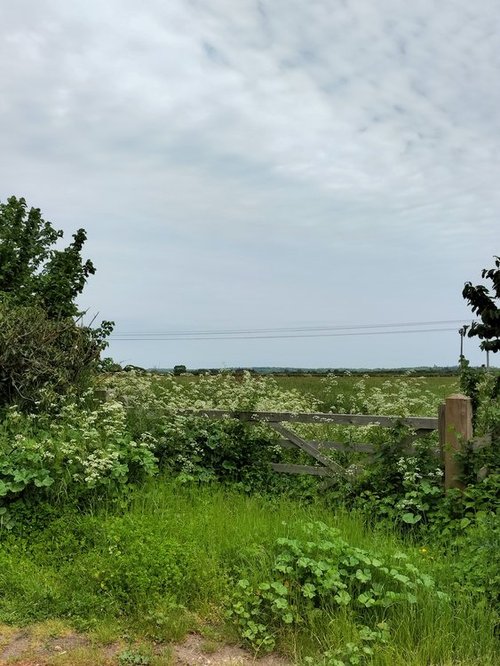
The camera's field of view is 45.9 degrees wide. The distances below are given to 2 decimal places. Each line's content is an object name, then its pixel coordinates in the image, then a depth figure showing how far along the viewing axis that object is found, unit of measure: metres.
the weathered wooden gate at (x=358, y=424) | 6.25
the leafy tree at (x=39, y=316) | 8.16
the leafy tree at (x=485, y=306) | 6.48
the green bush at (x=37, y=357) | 8.09
